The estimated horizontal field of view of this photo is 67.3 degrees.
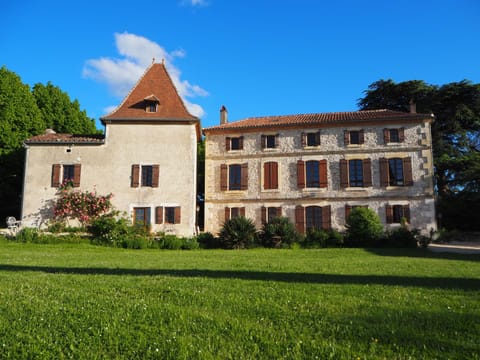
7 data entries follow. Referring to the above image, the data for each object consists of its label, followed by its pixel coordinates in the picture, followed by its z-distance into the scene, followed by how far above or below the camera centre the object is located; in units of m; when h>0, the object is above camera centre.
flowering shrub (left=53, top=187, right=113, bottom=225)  19.45 +0.92
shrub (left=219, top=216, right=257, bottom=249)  17.14 -0.48
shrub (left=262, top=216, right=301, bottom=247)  17.58 -0.54
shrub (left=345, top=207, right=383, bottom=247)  17.59 -0.26
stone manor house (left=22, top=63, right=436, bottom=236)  20.28 +3.41
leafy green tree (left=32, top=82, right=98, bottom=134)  27.98 +9.09
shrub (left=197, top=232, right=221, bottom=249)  17.95 -0.86
